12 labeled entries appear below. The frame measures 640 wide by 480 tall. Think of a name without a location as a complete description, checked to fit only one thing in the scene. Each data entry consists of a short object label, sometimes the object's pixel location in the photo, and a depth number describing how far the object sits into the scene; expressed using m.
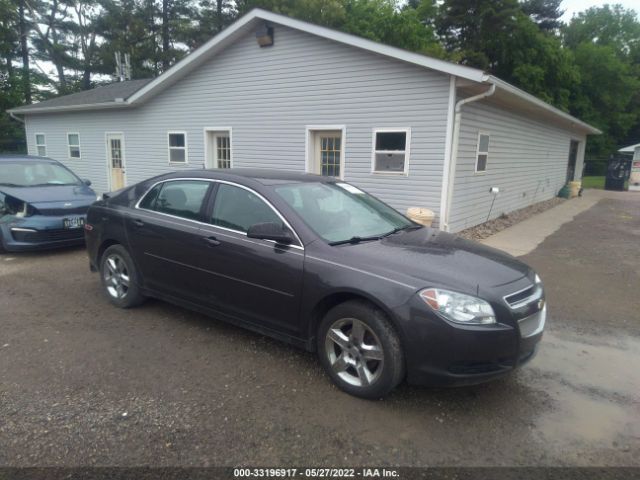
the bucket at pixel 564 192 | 18.30
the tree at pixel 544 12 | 33.97
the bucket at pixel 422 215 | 8.48
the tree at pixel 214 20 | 30.94
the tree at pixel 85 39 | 31.94
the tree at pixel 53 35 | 31.11
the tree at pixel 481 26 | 27.92
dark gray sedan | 2.81
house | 8.63
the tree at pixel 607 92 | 33.16
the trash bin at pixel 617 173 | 23.20
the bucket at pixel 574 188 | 18.57
